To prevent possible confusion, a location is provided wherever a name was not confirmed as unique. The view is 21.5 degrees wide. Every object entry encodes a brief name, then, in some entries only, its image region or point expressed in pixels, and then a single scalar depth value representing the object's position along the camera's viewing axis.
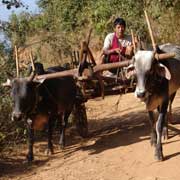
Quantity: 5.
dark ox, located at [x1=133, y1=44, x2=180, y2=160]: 6.10
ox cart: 6.68
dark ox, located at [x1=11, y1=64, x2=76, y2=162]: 6.85
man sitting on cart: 7.84
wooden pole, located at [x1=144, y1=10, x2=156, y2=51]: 6.20
